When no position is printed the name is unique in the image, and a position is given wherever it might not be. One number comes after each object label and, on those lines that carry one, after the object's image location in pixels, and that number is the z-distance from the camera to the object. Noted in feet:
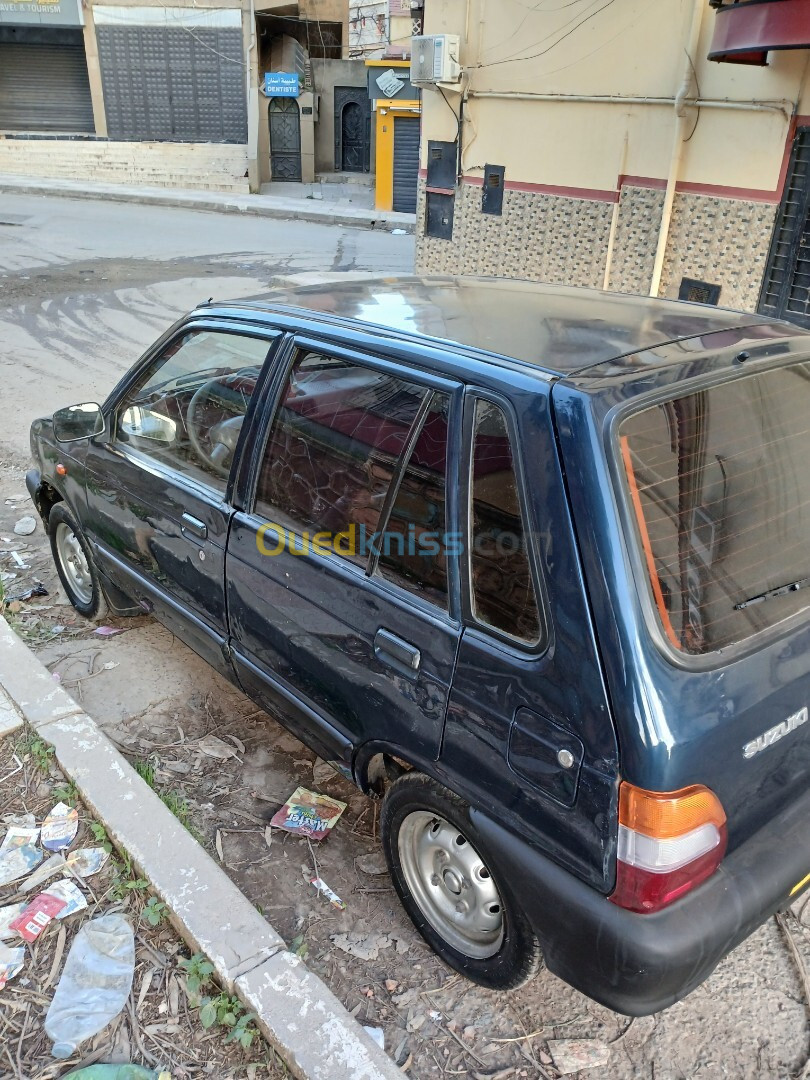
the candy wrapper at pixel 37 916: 8.36
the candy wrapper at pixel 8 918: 8.36
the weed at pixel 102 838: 9.32
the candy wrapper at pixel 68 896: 8.61
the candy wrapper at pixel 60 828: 9.41
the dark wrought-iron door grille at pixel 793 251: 23.93
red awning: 19.89
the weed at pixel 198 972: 7.75
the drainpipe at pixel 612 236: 29.09
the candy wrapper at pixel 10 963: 7.93
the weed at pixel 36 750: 10.48
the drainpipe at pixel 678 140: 25.46
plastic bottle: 7.49
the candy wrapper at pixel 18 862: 8.99
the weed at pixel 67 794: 9.93
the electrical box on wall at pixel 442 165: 36.76
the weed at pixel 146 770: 10.66
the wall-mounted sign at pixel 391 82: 70.54
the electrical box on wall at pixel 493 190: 34.68
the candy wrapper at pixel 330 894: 9.06
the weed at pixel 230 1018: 7.28
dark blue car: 6.02
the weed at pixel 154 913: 8.36
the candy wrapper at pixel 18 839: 9.39
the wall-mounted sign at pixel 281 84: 83.20
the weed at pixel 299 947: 8.34
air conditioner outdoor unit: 33.58
